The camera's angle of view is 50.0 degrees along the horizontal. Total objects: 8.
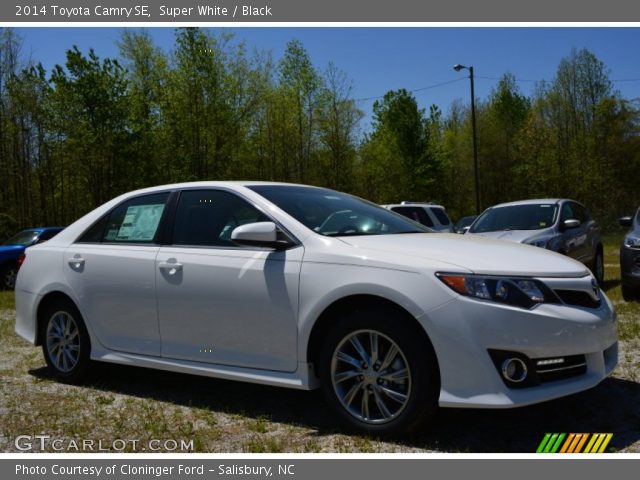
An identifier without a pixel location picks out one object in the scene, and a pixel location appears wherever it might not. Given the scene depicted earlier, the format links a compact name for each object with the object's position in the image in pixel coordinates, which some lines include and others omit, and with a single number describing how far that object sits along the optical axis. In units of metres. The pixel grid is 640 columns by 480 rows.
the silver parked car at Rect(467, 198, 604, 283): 10.92
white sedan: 3.69
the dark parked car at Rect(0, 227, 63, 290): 16.45
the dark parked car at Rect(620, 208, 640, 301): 9.51
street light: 33.38
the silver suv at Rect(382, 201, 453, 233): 16.70
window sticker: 5.30
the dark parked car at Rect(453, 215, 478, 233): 31.89
